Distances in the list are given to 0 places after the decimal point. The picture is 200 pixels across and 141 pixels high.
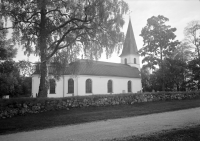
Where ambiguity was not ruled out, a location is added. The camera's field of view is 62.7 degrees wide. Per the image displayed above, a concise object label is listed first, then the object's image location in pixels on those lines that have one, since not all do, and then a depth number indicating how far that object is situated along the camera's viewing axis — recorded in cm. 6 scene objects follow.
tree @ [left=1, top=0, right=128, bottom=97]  1443
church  2818
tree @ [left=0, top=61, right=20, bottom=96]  1769
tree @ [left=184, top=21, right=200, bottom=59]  3303
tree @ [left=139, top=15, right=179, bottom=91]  2652
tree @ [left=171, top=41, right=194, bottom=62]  3538
